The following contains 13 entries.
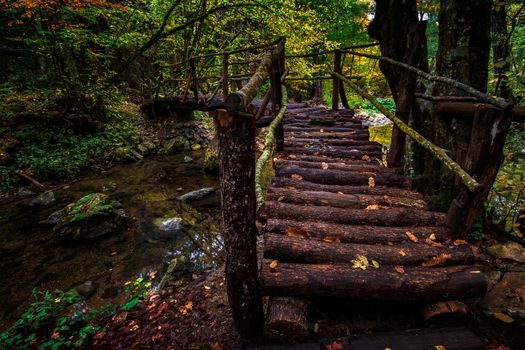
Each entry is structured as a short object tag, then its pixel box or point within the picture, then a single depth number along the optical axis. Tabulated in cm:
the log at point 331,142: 568
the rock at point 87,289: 470
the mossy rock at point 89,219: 615
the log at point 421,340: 209
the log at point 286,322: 221
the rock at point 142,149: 1179
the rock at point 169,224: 651
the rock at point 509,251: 326
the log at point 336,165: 442
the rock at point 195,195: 791
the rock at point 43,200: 782
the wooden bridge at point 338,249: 205
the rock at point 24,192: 841
